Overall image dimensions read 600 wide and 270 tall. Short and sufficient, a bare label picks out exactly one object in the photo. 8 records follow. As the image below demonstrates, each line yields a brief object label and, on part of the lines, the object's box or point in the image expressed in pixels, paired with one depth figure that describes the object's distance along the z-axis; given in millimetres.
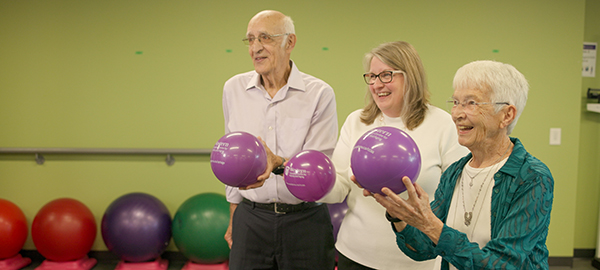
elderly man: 1888
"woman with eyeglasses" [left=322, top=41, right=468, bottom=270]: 1626
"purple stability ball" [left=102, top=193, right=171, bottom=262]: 3314
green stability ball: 3307
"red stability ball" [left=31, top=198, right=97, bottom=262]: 3336
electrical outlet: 3916
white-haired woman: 1111
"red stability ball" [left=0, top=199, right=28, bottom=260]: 3381
